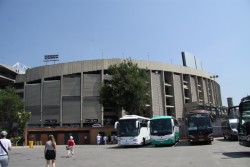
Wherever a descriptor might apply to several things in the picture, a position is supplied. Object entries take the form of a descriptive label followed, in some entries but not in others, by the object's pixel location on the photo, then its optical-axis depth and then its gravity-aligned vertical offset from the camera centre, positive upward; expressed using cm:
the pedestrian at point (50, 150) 1273 -56
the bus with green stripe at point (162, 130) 2861 +27
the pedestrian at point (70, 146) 2190 -75
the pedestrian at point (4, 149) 925 -35
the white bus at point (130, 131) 2989 +32
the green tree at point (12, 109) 6229 +599
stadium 7669 +1085
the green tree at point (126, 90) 4691 +677
